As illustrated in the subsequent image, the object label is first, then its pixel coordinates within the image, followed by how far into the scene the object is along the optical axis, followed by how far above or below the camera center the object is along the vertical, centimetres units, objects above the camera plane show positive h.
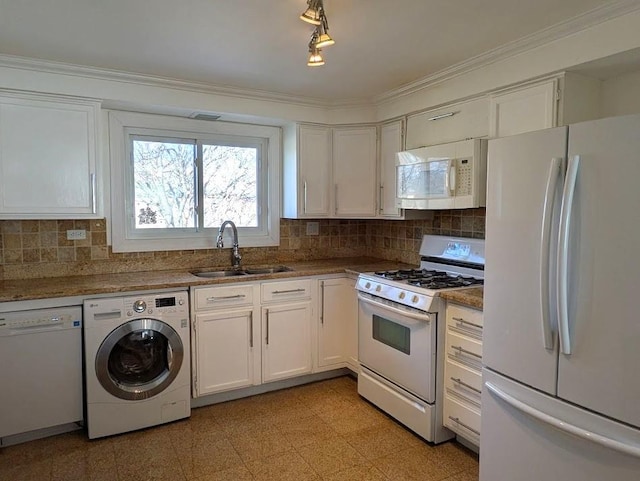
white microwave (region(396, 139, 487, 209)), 269 +27
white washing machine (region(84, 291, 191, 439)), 267 -96
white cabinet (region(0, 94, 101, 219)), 267 +37
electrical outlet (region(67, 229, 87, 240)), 312 -14
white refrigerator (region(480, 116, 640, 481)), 145 -34
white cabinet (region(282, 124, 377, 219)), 368 +39
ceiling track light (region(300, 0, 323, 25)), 181 +87
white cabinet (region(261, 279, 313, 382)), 325 -88
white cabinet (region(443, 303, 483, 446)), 237 -89
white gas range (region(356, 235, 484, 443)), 259 -75
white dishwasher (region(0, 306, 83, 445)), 250 -93
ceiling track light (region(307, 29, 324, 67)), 199 +74
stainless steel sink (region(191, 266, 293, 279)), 345 -47
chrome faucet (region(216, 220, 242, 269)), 360 -26
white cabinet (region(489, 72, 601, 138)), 227 +63
